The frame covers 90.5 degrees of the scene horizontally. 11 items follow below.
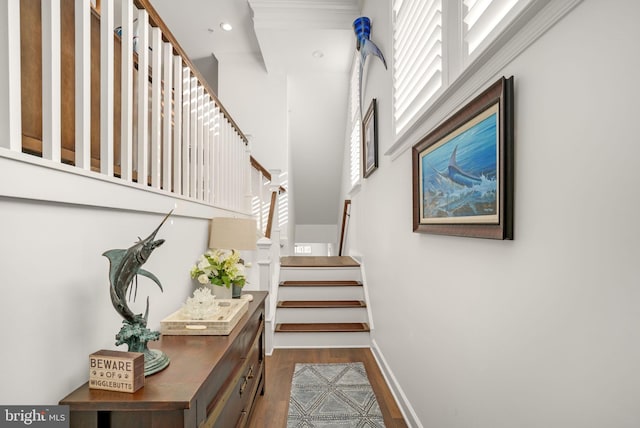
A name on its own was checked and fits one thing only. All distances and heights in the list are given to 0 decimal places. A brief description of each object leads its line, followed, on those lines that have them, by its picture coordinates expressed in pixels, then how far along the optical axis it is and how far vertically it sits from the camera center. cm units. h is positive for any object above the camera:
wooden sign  87 -44
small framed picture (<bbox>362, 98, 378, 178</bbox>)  282 +69
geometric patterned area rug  194 -127
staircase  304 -94
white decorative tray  137 -49
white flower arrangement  183 -33
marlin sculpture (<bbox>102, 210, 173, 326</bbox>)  95 -16
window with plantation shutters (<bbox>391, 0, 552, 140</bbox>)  87 +65
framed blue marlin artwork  92 +16
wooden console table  83 -52
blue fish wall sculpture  286 +169
